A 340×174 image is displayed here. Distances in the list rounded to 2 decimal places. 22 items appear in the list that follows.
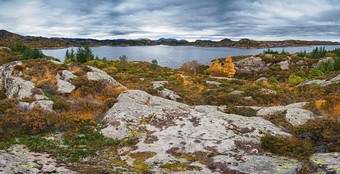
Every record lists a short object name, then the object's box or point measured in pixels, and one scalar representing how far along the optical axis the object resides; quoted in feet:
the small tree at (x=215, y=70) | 205.46
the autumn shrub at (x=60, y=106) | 37.70
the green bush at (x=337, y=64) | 155.04
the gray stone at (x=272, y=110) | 37.52
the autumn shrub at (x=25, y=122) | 28.35
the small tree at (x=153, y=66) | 159.01
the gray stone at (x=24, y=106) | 36.71
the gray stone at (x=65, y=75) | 60.39
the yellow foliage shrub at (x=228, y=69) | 196.30
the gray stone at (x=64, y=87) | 51.43
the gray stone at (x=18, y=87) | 47.20
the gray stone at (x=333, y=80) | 63.28
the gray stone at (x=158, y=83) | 78.56
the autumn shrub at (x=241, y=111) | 39.17
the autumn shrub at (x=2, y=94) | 52.29
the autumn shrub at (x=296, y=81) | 105.66
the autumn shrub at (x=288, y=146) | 21.98
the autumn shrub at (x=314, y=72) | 143.03
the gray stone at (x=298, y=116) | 32.34
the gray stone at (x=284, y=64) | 210.16
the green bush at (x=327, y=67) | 153.89
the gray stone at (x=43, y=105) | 36.76
